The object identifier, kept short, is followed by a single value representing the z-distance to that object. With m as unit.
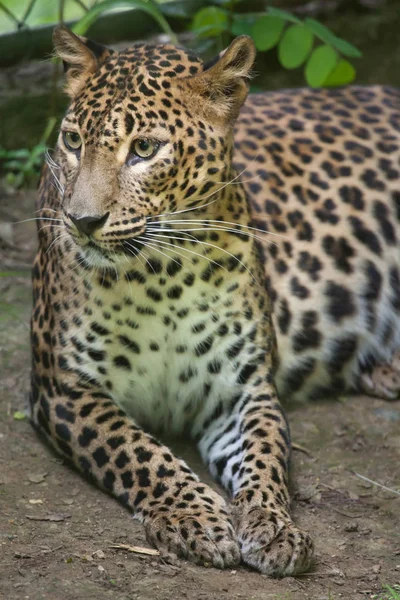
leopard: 11.27
